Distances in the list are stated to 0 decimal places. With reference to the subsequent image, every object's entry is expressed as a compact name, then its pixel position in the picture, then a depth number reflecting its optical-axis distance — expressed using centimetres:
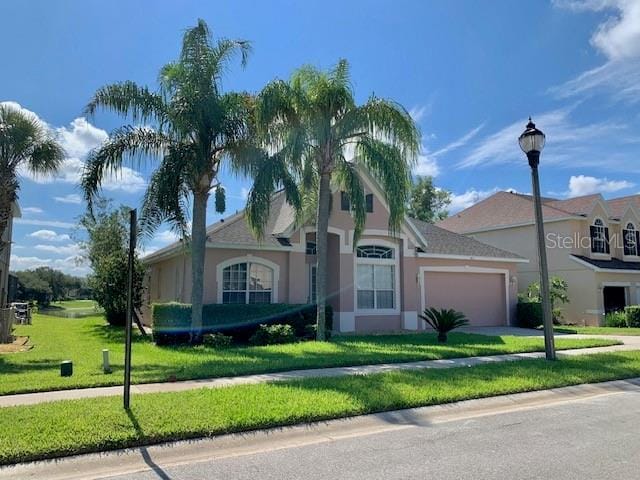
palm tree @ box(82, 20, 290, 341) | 1441
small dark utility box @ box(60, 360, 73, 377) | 974
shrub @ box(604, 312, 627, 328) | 2564
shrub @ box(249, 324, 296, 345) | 1559
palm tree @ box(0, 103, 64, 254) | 1387
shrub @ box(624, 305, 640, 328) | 2511
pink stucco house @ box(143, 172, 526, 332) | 1798
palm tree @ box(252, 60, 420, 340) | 1477
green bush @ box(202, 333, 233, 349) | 1497
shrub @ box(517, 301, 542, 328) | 2314
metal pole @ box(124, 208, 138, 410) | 661
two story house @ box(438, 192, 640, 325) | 2734
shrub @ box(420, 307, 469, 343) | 1602
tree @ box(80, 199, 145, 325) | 2112
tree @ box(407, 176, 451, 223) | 5116
